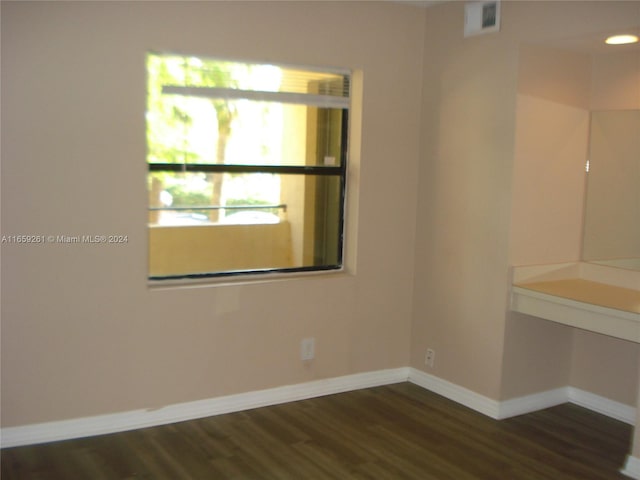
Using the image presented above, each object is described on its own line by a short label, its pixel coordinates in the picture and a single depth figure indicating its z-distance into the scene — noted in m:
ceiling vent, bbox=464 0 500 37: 3.96
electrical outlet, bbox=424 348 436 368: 4.52
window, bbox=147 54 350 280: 3.76
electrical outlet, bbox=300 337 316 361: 4.22
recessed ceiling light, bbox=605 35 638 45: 3.61
